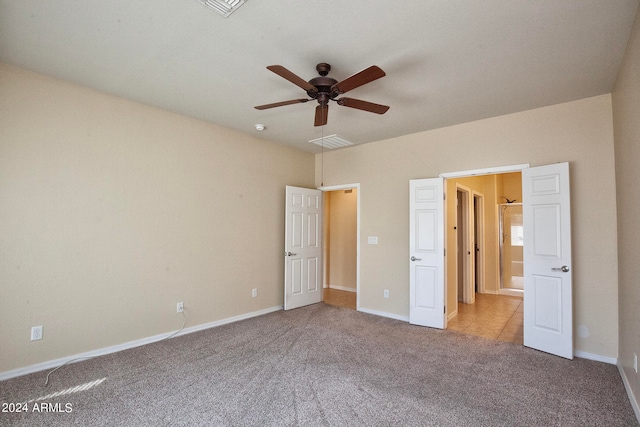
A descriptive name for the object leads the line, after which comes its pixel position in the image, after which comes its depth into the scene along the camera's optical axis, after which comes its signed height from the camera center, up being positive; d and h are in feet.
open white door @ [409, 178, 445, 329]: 13.71 -1.31
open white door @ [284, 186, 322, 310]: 16.53 -1.40
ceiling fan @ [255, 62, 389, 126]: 7.17 +3.54
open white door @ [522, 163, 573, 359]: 10.53 -1.22
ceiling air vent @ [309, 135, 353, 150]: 15.70 +4.37
